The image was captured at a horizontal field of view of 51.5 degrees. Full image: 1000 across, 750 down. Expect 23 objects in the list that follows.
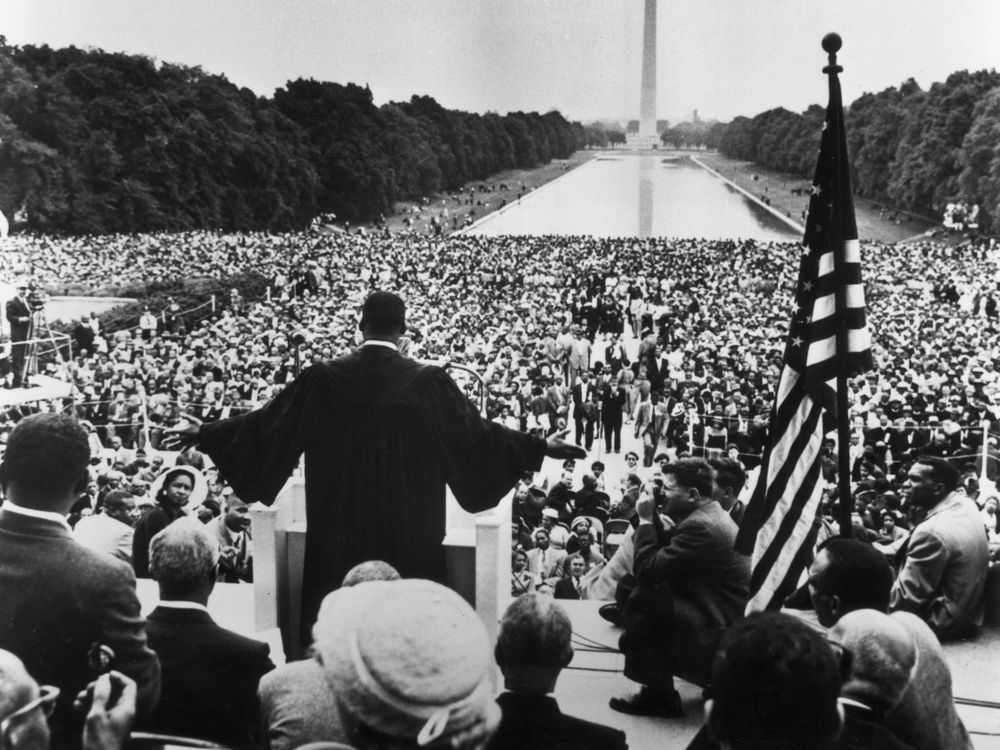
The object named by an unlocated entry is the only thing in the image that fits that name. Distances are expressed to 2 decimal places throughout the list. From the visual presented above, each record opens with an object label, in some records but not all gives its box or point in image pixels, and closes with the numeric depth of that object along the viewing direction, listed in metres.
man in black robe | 4.02
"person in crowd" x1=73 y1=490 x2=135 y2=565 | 3.85
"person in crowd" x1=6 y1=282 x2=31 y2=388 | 11.20
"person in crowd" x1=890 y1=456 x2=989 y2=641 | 4.12
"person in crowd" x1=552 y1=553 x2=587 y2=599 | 6.44
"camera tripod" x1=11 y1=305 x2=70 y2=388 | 10.46
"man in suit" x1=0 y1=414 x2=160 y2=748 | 2.40
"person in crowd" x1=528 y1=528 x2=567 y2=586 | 7.20
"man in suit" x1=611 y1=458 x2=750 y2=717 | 3.73
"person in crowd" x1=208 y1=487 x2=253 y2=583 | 5.87
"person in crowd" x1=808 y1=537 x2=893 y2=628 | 2.77
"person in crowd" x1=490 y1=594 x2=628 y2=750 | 2.32
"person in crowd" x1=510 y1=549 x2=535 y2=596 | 6.59
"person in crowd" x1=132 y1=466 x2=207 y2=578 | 4.75
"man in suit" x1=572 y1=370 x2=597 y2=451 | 13.48
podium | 3.92
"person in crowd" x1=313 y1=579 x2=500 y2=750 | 1.53
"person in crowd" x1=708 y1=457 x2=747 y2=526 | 4.18
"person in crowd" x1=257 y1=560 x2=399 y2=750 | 2.18
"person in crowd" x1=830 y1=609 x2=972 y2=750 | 2.36
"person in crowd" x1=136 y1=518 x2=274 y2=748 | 2.59
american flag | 4.02
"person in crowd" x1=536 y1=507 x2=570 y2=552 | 7.70
